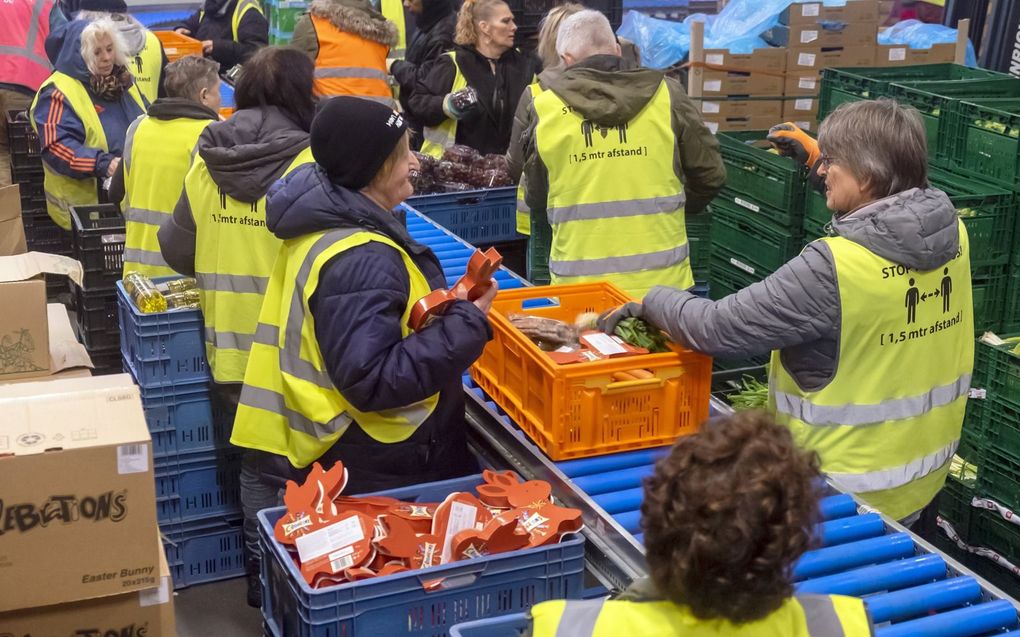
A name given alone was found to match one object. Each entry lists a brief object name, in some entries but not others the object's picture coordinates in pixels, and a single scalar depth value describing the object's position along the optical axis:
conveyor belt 2.61
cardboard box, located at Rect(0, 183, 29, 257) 5.48
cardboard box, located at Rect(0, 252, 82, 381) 3.70
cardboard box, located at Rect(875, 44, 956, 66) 9.12
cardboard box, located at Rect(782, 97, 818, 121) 9.02
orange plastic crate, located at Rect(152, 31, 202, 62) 8.88
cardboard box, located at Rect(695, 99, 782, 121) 8.92
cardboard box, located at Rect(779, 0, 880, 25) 8.86
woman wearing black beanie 2.89
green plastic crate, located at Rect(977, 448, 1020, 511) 4.24
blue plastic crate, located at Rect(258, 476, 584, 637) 2.48
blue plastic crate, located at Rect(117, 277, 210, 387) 4.29
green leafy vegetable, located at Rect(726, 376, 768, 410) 4.39
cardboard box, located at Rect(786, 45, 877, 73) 8.95
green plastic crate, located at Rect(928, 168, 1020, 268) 5.23
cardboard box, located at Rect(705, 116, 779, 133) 8.98
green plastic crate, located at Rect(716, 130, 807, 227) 5.65
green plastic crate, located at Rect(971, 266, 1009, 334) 5.36
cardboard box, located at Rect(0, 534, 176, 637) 2.72
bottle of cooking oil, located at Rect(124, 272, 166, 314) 4.34
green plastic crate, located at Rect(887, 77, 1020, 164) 5.69
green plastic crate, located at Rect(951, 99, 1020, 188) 5.33
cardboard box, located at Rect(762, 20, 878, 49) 8.90
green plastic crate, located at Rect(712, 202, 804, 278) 5.75
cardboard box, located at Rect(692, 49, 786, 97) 8.82
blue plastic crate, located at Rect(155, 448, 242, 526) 4.42
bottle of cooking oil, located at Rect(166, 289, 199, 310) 4.41
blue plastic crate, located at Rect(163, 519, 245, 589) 4.53
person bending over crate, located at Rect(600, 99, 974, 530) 3.00
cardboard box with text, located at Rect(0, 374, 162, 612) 2.61
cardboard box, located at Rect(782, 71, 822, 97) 8.98
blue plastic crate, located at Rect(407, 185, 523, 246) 5.98
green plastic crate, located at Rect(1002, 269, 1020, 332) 5.36
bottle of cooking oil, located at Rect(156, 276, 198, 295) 4.50
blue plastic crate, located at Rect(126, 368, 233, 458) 4.33
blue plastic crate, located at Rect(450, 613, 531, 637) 2.34
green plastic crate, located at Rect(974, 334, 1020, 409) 4.16
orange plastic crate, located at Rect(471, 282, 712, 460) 3.07
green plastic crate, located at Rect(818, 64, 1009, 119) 6.07
